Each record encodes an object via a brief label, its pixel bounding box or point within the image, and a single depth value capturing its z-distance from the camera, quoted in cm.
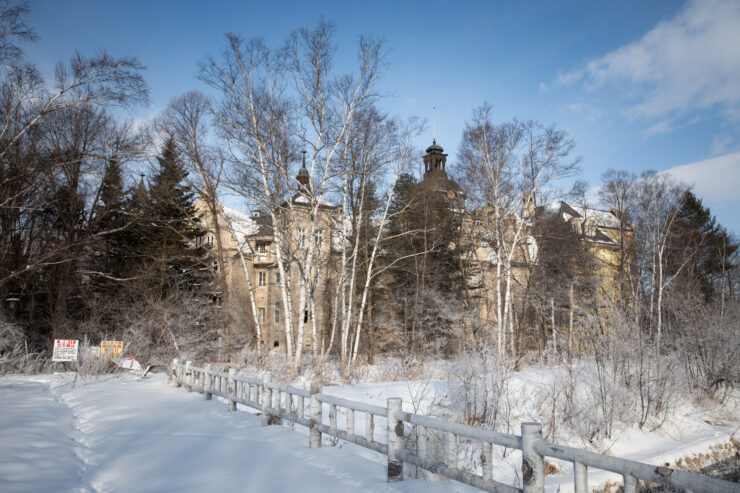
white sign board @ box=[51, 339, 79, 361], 1572
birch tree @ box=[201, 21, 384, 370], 1734
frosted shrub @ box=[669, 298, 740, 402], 1628
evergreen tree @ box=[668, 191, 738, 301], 3150
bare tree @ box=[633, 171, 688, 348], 2698
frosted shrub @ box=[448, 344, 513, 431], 1042
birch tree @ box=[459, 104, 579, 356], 2062
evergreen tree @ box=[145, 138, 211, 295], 2428
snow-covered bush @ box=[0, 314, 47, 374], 1711
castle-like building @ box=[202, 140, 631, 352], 1841
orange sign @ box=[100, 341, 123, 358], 1742
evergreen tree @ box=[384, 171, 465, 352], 2766
